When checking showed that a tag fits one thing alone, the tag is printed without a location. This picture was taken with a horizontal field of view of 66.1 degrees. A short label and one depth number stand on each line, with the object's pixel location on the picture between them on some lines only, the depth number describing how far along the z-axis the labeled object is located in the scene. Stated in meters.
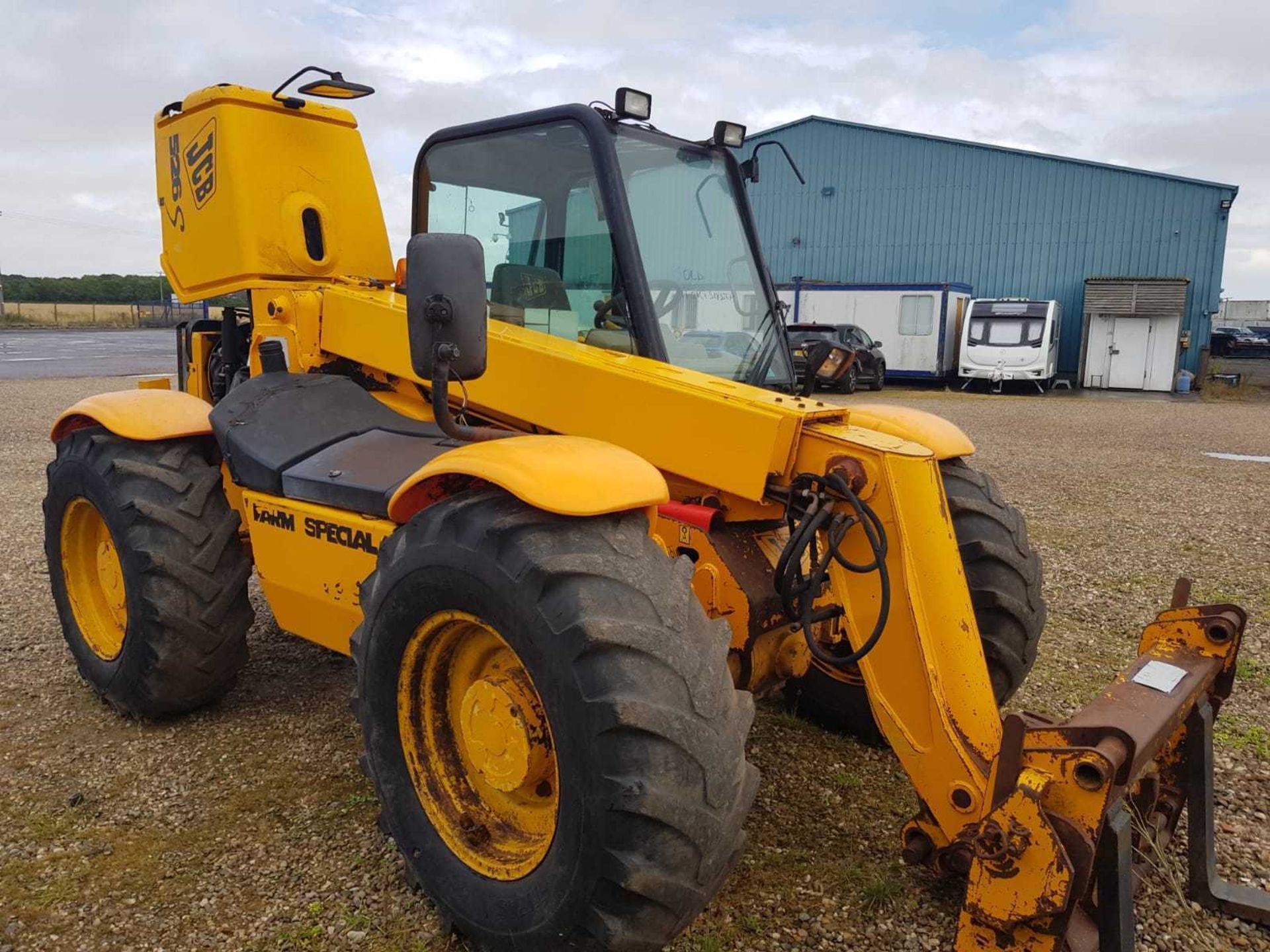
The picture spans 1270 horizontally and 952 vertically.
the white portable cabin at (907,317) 24.03
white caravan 23.05
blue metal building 25.34
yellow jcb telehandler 2.22
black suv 20.61
